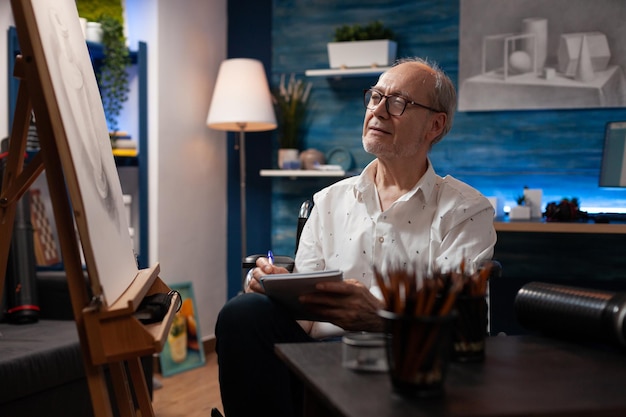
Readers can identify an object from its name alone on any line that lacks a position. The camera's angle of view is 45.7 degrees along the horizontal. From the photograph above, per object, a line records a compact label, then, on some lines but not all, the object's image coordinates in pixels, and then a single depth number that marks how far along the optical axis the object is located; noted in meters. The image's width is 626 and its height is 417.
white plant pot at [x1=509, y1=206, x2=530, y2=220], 3.63
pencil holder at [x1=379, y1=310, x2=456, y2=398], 1.03
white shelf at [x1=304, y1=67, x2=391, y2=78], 3.98
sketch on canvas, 1.44
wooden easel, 1.45
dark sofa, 2.31
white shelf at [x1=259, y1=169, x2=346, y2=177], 4.05
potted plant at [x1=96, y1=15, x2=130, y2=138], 3.75
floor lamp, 4.02
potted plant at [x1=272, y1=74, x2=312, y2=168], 4.30
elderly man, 1.79
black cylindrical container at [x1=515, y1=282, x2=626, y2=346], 1.37
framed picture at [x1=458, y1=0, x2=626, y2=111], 3.78
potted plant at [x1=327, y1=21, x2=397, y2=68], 3.98
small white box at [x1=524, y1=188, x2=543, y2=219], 3.73
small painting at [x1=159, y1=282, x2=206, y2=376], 3.89
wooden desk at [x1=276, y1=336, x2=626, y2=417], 0.99
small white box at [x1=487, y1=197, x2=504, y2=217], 3.81
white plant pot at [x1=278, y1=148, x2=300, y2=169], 4.20
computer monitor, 3.66
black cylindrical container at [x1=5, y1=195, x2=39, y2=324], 2.94
